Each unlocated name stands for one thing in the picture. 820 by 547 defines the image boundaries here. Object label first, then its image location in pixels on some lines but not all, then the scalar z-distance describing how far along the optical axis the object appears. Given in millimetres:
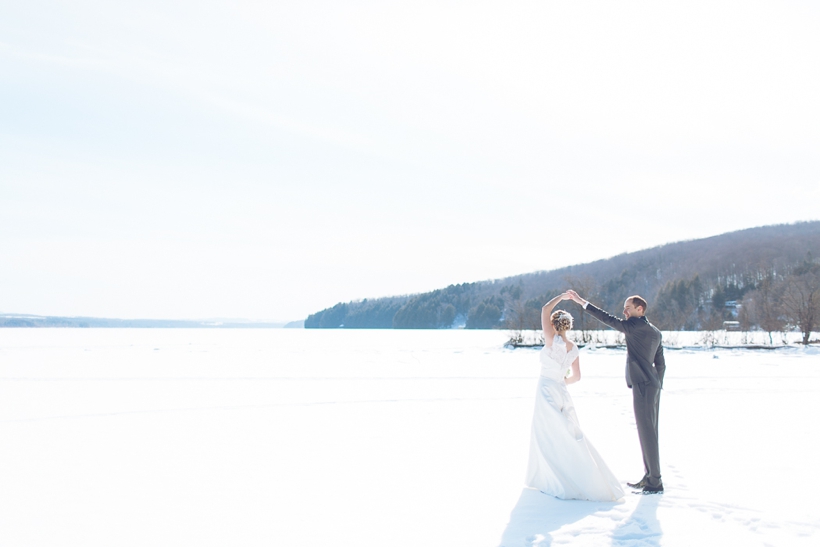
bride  5125
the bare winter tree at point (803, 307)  34594
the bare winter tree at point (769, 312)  36438
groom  5211
